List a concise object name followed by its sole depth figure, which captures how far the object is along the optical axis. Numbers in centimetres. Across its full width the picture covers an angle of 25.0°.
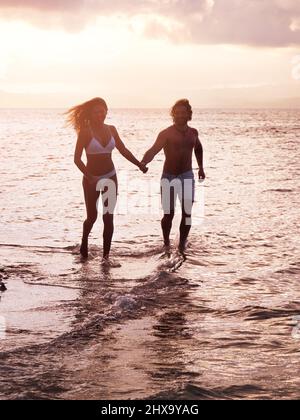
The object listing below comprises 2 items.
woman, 852
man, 967
